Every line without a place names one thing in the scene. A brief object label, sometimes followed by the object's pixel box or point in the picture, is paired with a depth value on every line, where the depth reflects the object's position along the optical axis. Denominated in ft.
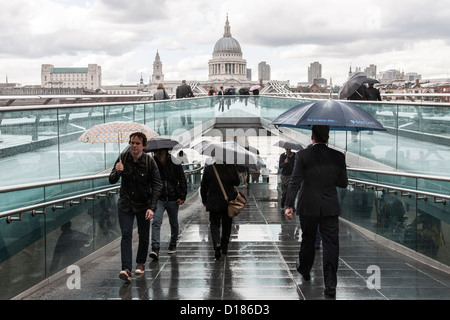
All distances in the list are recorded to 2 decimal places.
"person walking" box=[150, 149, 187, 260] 30.68
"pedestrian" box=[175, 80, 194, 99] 84.74
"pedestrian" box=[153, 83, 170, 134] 70.13
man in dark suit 22.88
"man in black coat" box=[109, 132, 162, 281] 25.03
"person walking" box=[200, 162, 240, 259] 30.04
